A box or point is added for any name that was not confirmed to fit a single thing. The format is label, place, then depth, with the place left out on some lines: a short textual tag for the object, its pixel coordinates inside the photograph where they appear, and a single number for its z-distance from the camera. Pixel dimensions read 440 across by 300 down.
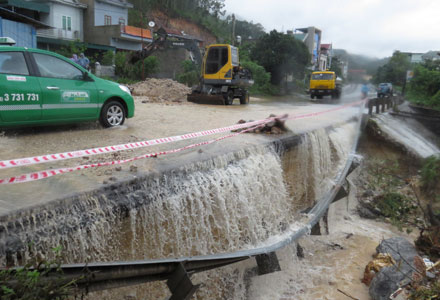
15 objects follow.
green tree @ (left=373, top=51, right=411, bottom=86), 28.56
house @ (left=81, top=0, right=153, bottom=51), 30.78
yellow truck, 26.94
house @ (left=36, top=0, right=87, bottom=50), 26.50
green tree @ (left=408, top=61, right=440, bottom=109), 23.61
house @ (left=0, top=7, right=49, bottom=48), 16.38
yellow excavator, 15.91
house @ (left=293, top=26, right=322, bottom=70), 51.38
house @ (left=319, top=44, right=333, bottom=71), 46.03
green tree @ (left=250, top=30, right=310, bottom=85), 34.19
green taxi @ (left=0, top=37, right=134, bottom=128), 5.40
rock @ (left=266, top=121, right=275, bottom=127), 8.49
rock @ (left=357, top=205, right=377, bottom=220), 8.78
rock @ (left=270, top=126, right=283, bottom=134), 8.34
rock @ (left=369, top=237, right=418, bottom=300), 4.66
